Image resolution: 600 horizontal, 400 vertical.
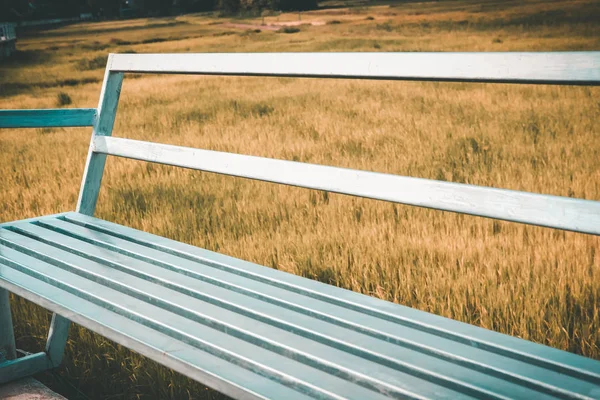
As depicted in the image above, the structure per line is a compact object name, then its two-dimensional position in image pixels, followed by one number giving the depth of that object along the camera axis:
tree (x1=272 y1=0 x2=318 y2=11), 80.81
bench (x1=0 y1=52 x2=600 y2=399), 1.06
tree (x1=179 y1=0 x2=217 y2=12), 88.62
